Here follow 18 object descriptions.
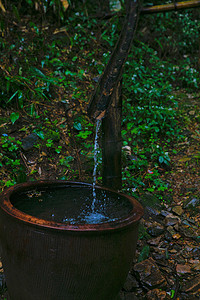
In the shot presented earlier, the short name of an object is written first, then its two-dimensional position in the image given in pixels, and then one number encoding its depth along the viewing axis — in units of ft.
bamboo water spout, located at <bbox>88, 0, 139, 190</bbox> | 7.83
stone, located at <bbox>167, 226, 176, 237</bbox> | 10.00
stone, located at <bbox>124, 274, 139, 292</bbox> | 7.84
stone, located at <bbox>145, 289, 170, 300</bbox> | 7.65
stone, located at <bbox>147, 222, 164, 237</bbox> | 9.89
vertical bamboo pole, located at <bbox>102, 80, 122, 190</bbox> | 8.41
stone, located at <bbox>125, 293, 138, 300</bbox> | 7.54
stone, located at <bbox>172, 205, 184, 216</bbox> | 10.73
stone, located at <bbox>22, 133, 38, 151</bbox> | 11.75
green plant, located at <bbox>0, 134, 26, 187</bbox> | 10.48
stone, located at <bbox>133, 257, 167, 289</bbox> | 7.86
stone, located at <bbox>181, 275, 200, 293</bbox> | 8.02
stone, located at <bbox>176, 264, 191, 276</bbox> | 8.59
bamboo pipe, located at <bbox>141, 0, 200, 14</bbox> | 13.15
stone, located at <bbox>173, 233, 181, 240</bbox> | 9.86
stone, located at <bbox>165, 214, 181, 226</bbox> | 10.22
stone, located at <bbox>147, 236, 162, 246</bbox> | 9.49
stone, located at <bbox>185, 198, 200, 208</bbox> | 11.04
